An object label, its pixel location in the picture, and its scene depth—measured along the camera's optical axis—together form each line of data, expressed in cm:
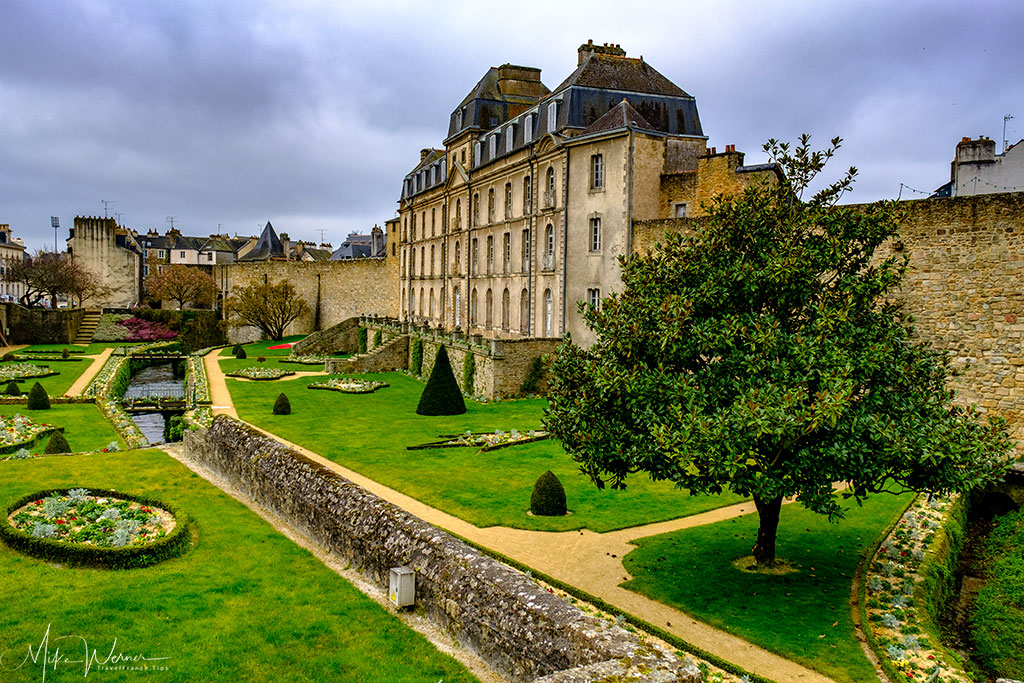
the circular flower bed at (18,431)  1811
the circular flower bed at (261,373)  3450
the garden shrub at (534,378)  2822
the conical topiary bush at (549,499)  1393
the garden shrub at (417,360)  3617
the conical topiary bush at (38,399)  2353
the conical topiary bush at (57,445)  1730
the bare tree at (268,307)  5288
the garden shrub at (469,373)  2980
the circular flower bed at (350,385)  3070
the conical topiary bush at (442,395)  2503
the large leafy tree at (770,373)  902
